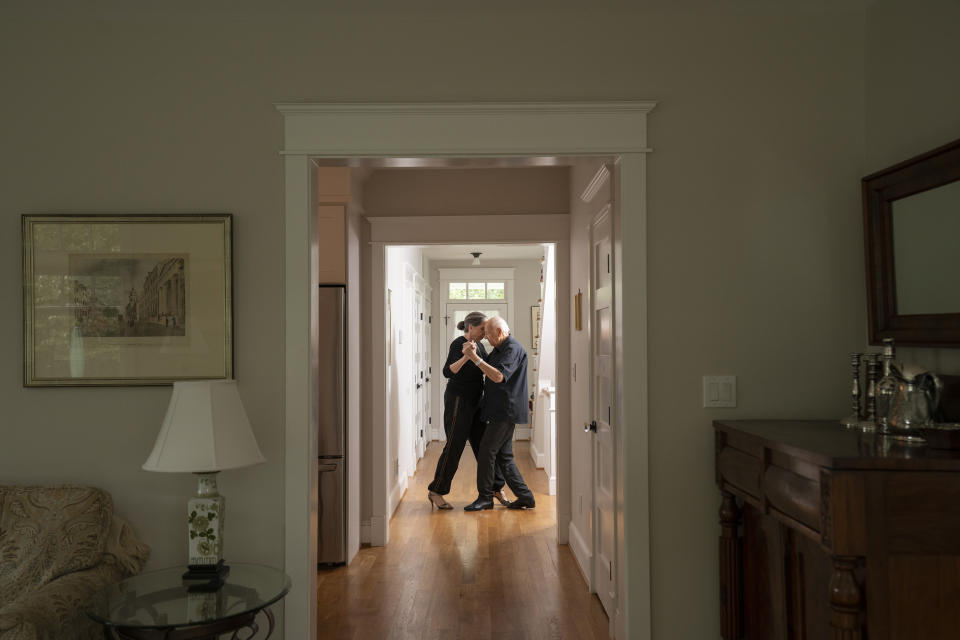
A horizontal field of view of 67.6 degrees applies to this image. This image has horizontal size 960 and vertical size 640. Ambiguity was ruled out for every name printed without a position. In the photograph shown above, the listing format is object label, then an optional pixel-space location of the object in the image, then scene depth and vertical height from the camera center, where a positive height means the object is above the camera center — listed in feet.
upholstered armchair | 6.93 -2.24
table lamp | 7.34 -1.10
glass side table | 6.60 -2.55
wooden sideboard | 5.47 -1.51
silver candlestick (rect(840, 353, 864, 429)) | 7.26 -0.63
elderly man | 18.52 -1.76
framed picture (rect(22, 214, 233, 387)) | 8.49 +0.55
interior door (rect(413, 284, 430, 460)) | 24.86 -1.14
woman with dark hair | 18.71 -1.86
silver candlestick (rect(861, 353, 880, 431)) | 6.97 -0.52
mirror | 6.78 +0.89
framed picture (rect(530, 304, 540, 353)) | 32.04 +0.87
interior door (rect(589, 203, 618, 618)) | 10.96 -1.07
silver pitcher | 6.26 -0.60
